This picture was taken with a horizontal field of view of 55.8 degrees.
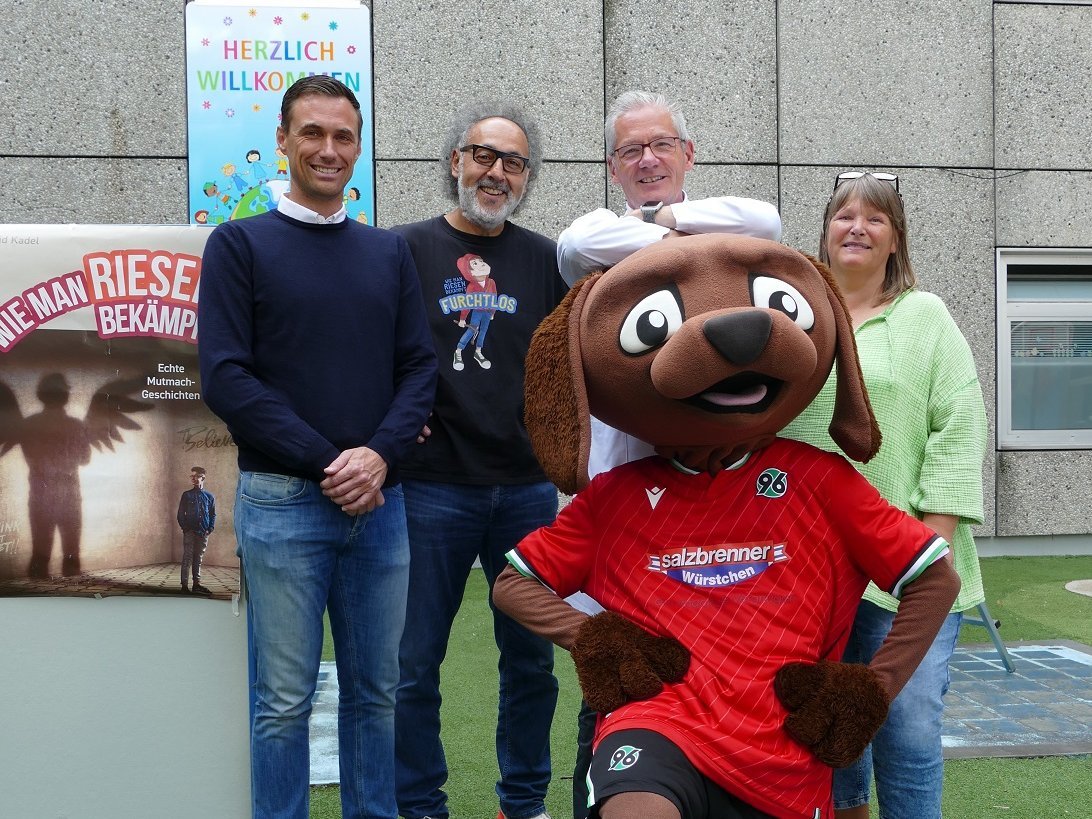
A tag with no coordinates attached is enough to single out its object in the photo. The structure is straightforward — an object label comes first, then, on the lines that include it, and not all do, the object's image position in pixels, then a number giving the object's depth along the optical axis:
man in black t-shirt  3.29
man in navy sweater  2.70
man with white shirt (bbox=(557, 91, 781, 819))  2.42
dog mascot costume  2.08
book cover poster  2.88
